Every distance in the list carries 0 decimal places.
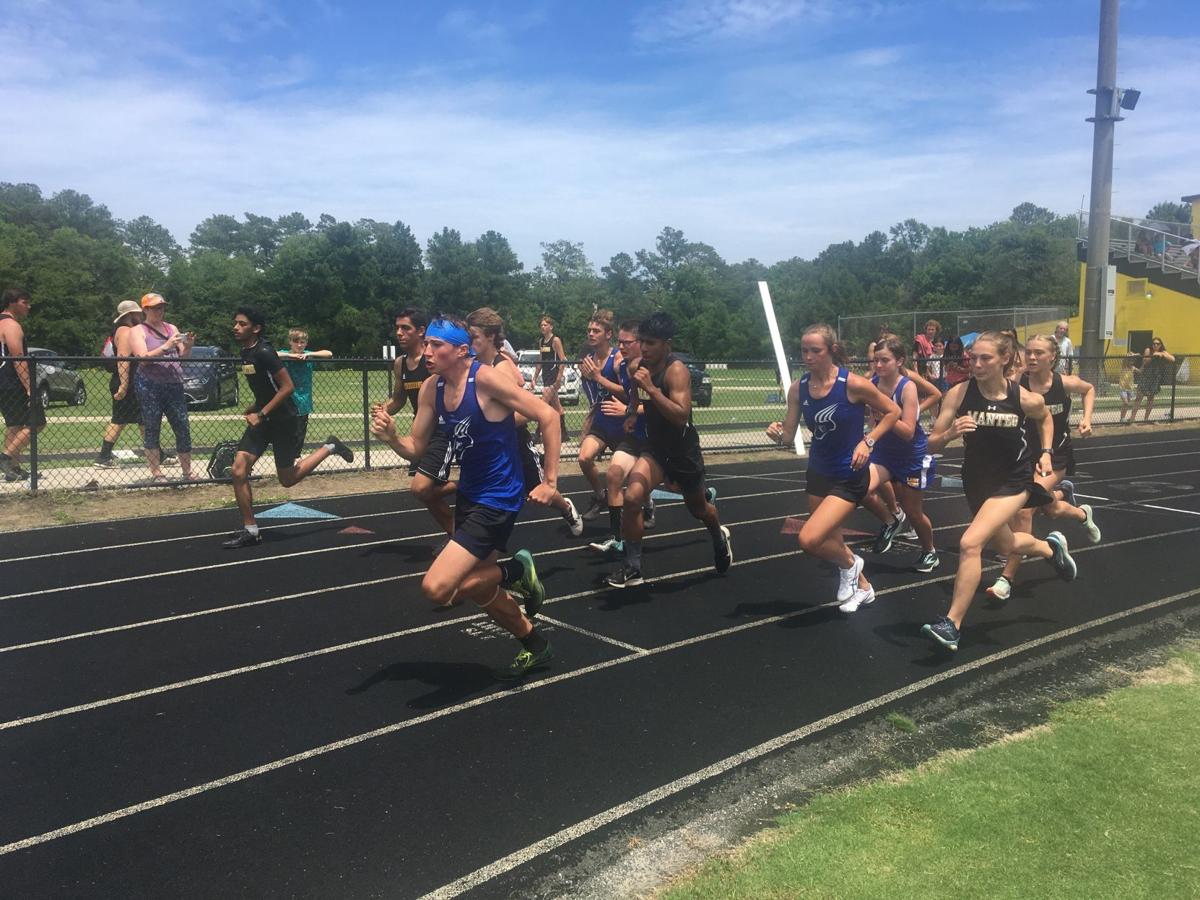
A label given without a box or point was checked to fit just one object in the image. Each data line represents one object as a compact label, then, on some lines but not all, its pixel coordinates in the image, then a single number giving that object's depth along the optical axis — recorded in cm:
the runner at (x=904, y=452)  723
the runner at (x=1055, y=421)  664
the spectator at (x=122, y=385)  1096
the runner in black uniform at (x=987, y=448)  527
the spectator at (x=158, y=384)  1088
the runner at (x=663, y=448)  629
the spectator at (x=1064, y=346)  1666
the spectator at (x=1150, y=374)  2134
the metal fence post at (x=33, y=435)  1046
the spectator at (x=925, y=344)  1555
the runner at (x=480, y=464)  468
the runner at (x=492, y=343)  667
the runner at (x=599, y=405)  830
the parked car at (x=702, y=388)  2530
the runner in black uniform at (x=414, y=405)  611
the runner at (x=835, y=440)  584
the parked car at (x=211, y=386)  1433
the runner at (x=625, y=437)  692
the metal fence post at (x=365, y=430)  1261
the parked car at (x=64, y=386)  1199
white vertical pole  1507
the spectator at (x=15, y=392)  1048
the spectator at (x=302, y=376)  934
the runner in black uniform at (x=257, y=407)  809
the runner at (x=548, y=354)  1372
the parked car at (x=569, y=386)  2024
